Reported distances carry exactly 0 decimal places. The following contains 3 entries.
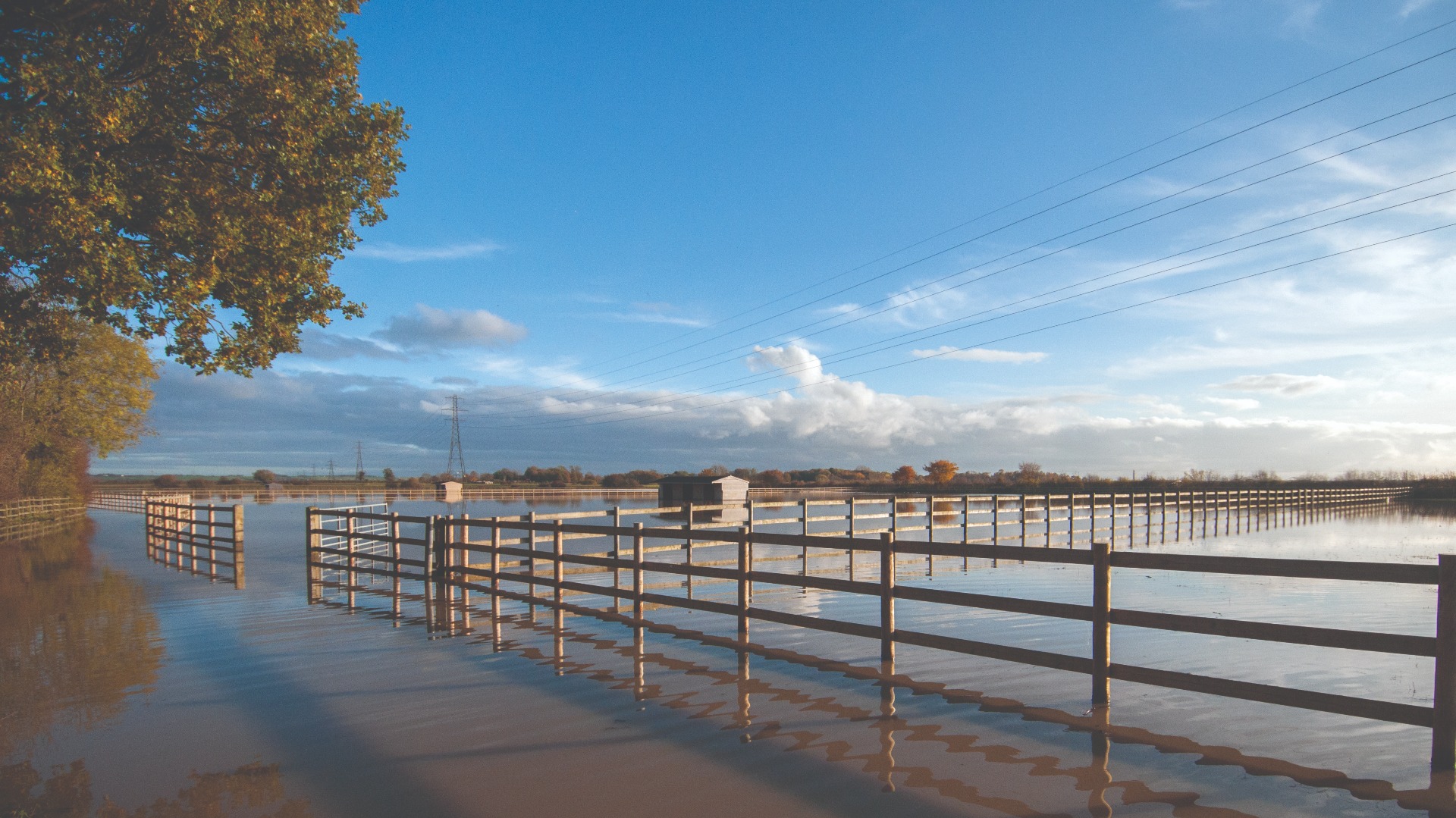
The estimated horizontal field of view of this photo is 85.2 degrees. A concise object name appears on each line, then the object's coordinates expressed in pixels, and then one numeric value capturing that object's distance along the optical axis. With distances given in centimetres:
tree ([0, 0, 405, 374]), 1042
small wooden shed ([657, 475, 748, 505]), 4753
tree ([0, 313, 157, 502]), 3134
